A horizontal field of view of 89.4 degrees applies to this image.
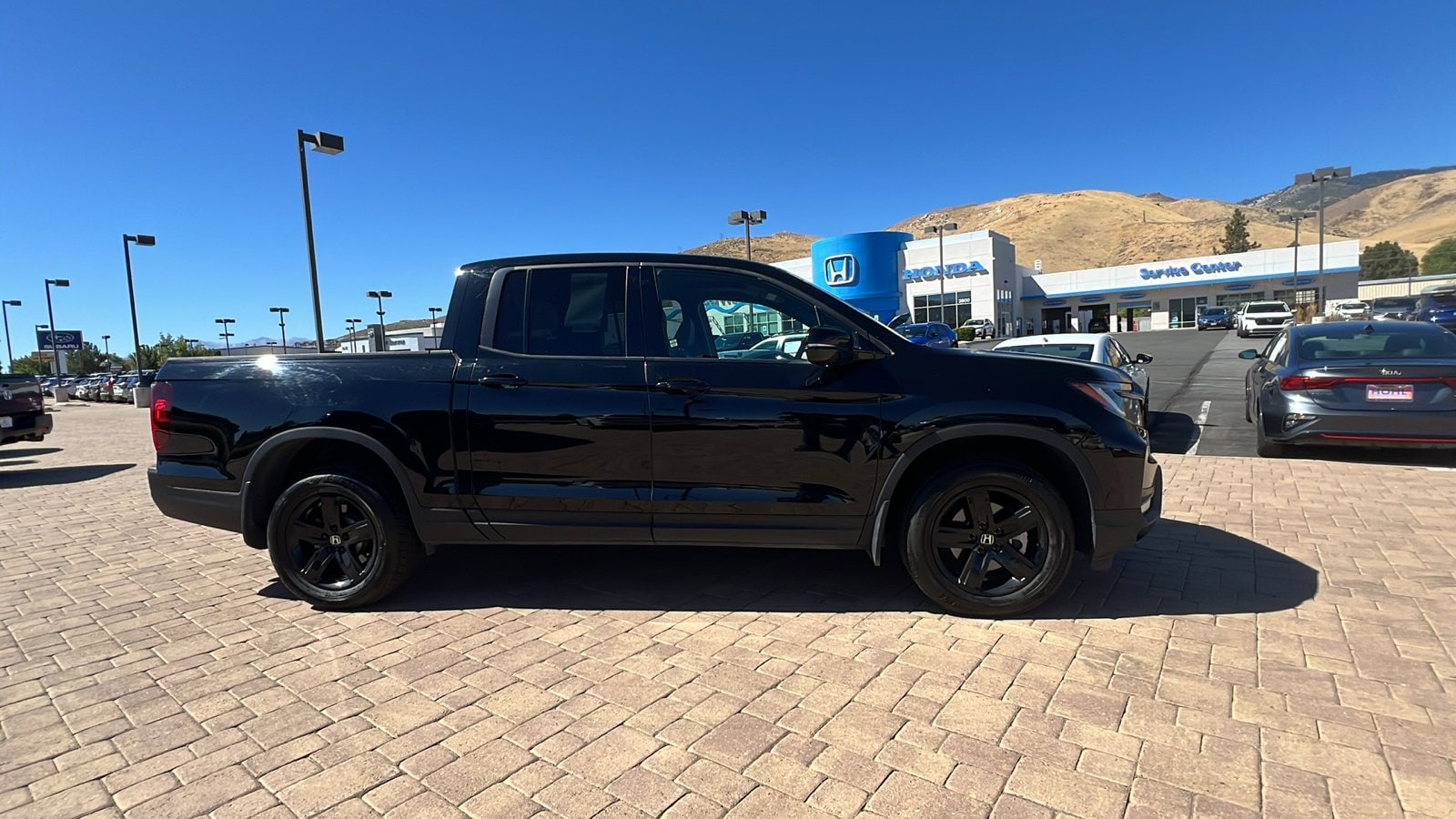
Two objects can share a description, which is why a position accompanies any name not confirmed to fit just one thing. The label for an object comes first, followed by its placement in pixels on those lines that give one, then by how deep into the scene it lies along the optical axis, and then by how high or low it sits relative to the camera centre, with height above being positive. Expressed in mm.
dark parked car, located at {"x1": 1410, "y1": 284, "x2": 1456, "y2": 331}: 20219 +111
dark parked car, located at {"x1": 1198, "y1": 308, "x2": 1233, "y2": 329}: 43938 +217
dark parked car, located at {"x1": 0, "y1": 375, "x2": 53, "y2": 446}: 9586 -350
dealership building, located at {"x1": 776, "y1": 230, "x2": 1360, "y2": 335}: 49316 +3030
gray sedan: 6340 -647
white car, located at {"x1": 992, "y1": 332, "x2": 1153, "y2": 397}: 8422 -201
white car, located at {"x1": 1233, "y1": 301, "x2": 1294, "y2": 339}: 33531 +78
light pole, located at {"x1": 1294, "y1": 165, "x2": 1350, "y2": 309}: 28875 +5608
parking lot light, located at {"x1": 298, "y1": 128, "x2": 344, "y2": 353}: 11649 +3521
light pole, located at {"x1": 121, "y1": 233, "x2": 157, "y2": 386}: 24859 +4617
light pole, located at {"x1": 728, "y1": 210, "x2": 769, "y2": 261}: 25342 +4468
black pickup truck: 3500 -436
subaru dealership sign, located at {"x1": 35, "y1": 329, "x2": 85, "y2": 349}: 49656 +2951
